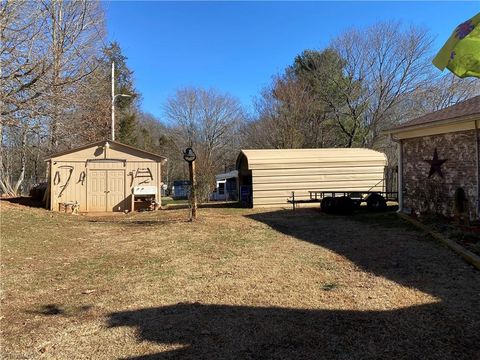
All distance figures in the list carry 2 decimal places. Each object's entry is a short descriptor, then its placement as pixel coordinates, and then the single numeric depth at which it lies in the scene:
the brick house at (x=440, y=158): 9.16
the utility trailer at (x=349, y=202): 13.80
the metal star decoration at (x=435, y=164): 10.27
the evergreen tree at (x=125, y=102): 35.41
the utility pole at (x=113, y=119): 22.47
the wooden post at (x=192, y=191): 11.70
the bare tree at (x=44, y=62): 11.45
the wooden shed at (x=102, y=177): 17.14
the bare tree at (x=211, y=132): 43.78
